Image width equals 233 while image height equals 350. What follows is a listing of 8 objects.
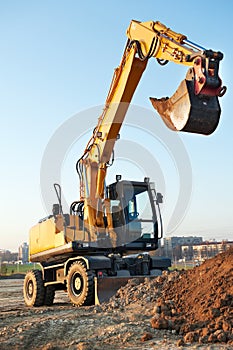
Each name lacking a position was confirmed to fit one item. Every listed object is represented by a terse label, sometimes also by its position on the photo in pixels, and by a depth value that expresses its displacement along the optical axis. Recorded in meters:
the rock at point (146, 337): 5.93
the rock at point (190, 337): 5.75
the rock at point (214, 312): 6.18
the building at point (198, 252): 53.98
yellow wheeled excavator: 9.91
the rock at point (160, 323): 6.40
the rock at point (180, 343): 5.60
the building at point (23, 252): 116.46
